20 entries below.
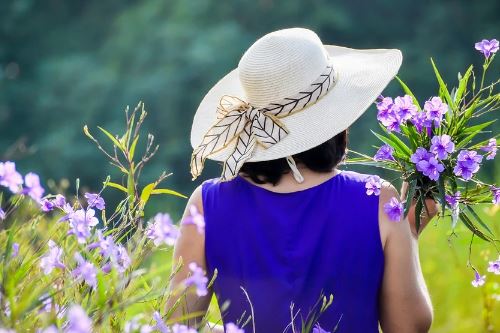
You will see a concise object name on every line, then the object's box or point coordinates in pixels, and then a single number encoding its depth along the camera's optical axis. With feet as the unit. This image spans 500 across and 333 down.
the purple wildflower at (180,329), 15.35
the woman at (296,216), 16.81
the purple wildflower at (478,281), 17.05
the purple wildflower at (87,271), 15.41
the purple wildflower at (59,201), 16.33
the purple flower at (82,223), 15.52
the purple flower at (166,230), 15.31
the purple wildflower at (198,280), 15.28
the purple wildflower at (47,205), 16.44
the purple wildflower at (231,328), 15.34
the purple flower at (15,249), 15.83
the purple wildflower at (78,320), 13.93
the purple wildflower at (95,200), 16.35
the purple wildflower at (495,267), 17.01
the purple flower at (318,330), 16.57
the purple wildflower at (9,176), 15.41
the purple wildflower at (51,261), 15.70
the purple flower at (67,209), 16.17
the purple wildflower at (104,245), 15.62
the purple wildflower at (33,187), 15.39
